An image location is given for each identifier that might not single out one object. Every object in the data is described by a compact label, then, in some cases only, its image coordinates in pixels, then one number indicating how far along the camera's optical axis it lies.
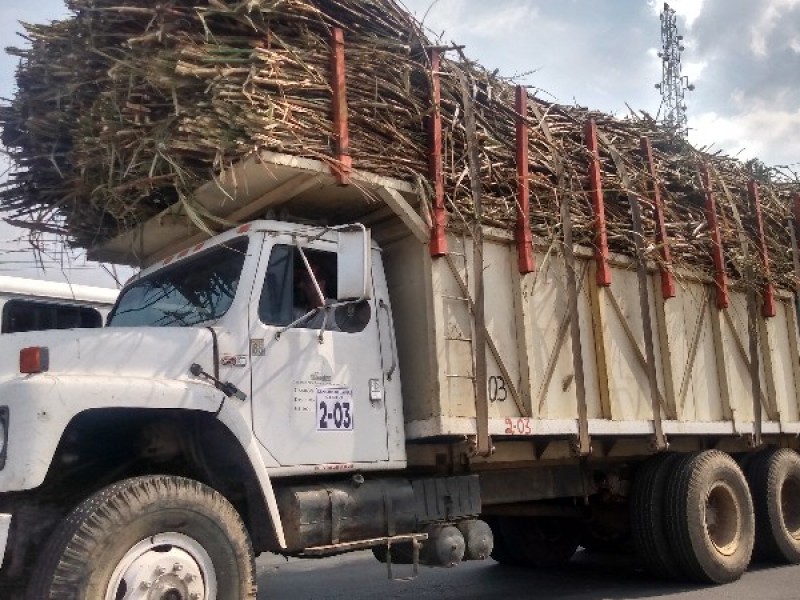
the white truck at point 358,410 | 3.98
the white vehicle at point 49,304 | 7.10
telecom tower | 27.83
